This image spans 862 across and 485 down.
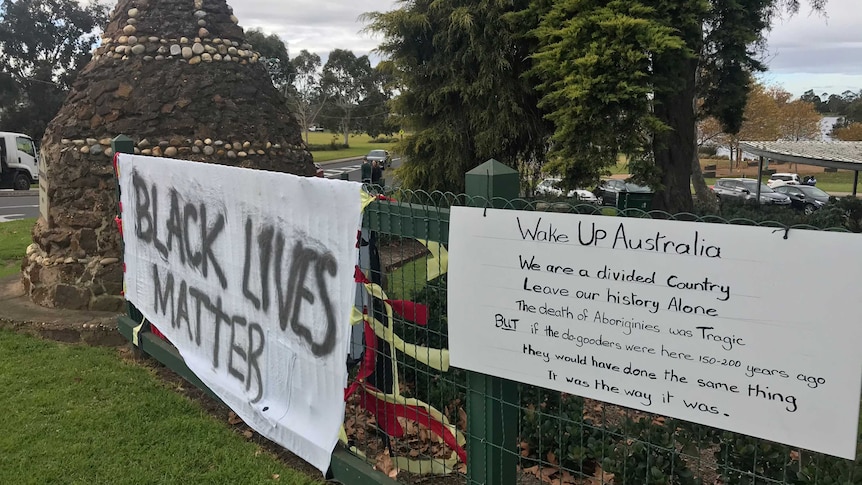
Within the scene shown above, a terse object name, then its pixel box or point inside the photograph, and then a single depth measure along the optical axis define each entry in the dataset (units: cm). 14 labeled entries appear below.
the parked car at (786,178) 3662
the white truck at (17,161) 2556
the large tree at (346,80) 6744
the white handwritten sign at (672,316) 177
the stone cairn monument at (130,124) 652
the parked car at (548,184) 1101
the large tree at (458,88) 1134
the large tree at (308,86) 6475
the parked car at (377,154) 4248
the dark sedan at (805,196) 2542
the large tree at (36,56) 4088
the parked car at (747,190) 2577
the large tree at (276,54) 5631
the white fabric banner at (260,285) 317
